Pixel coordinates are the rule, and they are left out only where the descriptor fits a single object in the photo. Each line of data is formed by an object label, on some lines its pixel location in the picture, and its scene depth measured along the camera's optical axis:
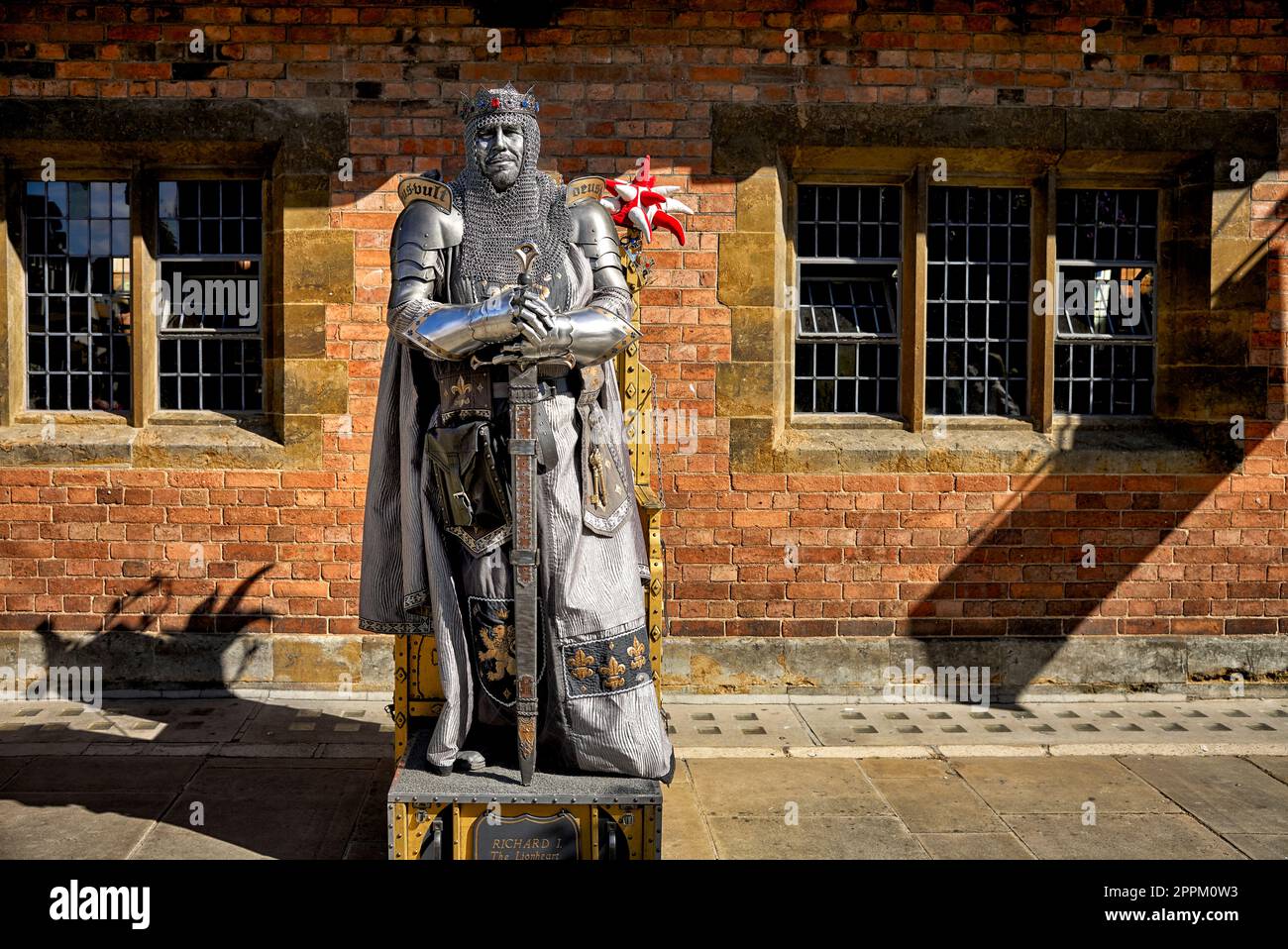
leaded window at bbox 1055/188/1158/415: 7.51
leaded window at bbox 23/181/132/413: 7.26
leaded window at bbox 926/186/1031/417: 7.43
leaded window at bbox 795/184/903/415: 7.37
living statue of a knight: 4.11
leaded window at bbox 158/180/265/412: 7.27
